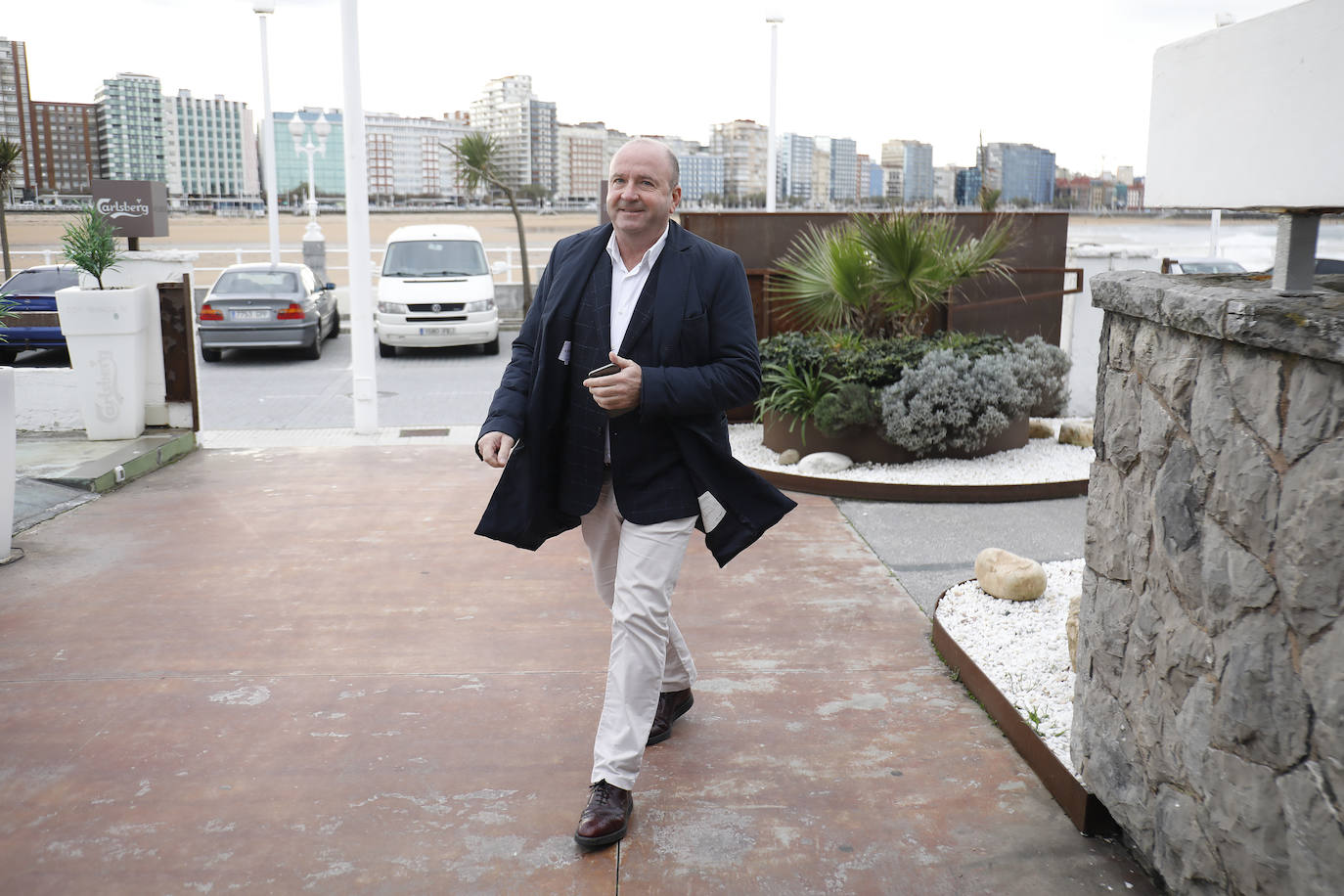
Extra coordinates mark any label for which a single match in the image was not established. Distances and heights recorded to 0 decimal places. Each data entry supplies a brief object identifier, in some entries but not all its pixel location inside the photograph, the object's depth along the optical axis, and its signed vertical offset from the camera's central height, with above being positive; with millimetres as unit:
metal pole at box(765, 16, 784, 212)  20312 +1235
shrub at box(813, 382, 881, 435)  7594 -1105
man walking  3178 -530
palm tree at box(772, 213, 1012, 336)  8336 -209
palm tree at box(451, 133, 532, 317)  23953 +1601
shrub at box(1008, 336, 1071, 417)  8125 -943
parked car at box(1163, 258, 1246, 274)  20328 -355
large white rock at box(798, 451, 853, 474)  7691 -1488
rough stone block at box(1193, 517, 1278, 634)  2285 -691
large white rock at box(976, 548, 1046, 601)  4836 -1415
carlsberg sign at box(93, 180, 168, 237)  10266 +273
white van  16344 -856
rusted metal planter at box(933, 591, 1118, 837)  3127 -1563
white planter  8359 -859
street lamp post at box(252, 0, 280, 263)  22708 +1439
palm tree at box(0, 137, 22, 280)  22234 +1416
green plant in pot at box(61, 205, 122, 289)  8219 -66
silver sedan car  16094 -1130
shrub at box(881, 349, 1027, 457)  7535 -1067
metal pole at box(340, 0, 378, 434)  9094 -32
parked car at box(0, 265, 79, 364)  14055 -932
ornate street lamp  24938 +2291
